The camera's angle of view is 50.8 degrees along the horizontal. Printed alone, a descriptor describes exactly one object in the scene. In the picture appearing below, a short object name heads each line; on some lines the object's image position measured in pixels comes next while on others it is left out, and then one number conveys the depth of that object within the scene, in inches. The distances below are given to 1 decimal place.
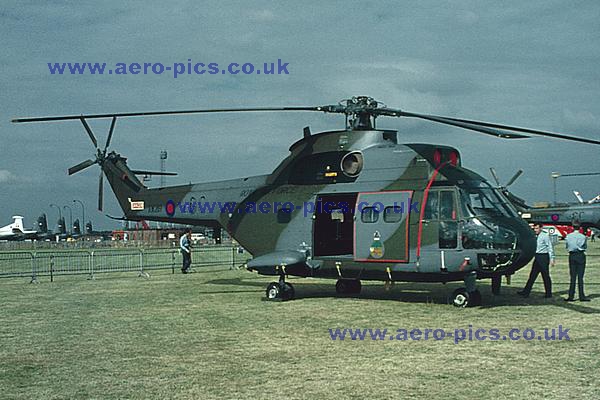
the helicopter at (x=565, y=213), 1320.1
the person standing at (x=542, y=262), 631.2
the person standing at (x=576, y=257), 594.5
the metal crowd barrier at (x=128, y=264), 1033.5
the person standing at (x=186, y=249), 1043.3
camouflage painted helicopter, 543.8
